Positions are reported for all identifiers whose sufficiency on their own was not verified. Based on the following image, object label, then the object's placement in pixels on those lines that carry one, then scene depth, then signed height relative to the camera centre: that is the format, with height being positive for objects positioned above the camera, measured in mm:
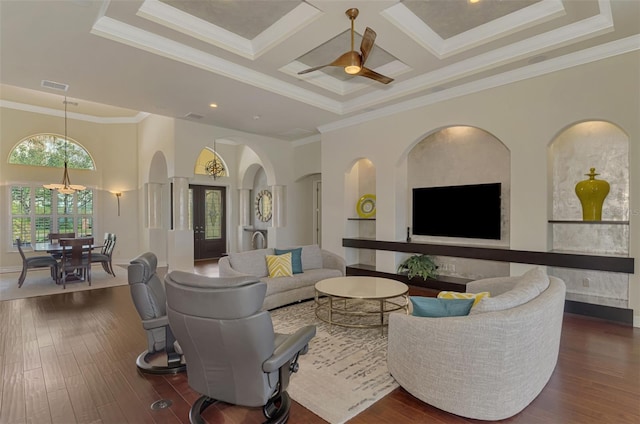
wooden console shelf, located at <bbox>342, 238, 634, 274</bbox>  3936 -648
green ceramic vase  4250 +219
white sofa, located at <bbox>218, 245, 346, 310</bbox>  4582 -981
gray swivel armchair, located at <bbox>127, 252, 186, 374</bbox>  2865 -919
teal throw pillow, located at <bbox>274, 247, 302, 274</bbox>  5180 -747
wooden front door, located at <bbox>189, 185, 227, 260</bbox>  10422 -294
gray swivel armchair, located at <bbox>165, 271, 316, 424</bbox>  1823 -750
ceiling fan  3333 +1641
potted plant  5857 -1015
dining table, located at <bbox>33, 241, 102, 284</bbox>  6295 -724
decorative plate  7168 +131
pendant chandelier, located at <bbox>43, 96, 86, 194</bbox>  7465 +600
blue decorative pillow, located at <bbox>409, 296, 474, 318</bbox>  2391 -719
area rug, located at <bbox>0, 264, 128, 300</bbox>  5844 -1472
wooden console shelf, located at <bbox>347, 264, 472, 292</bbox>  5480 -1261
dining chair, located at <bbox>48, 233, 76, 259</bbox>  7611 -583
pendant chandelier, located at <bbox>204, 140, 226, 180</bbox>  9536 +1388
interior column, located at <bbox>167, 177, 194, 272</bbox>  7020 -461
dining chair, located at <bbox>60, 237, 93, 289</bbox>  6230 -893
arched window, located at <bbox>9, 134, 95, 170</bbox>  8281 +1613
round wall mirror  10743 +218
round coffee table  3770 -972
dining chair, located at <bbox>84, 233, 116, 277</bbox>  7154 -954
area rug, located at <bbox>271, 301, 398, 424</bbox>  2398 -1429
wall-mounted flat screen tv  5402 +12
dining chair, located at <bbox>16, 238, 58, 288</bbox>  6344 -1016
